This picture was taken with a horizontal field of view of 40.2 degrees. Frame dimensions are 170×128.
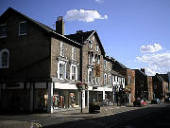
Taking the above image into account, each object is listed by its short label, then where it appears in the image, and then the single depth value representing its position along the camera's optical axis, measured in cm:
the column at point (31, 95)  2878
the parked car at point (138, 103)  4462
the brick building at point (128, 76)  6103
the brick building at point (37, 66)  2912
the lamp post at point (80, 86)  2837
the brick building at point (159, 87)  8981
